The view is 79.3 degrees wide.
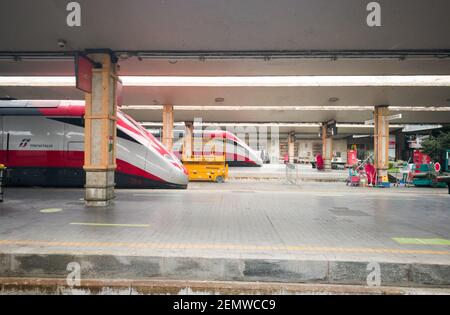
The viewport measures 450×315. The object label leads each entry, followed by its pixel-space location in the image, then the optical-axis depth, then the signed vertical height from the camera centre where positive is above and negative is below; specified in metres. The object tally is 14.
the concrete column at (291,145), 37.81 +2.17
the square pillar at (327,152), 27.64 +0.86
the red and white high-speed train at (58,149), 10.80 +0.45
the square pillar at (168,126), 17.25 +2.21
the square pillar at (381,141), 15.66 +1.11
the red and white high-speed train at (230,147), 24.30 +1.26
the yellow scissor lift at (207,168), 16.66 -0.48
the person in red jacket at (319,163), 28.97 -0.30
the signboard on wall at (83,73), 7.06 +2.35
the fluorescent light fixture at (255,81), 11.12 +3.40
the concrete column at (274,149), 43.69 +2.00
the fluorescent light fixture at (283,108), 17.08 +3.51
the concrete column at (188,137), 23.97 +2.17
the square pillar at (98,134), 7.74 +0.75
